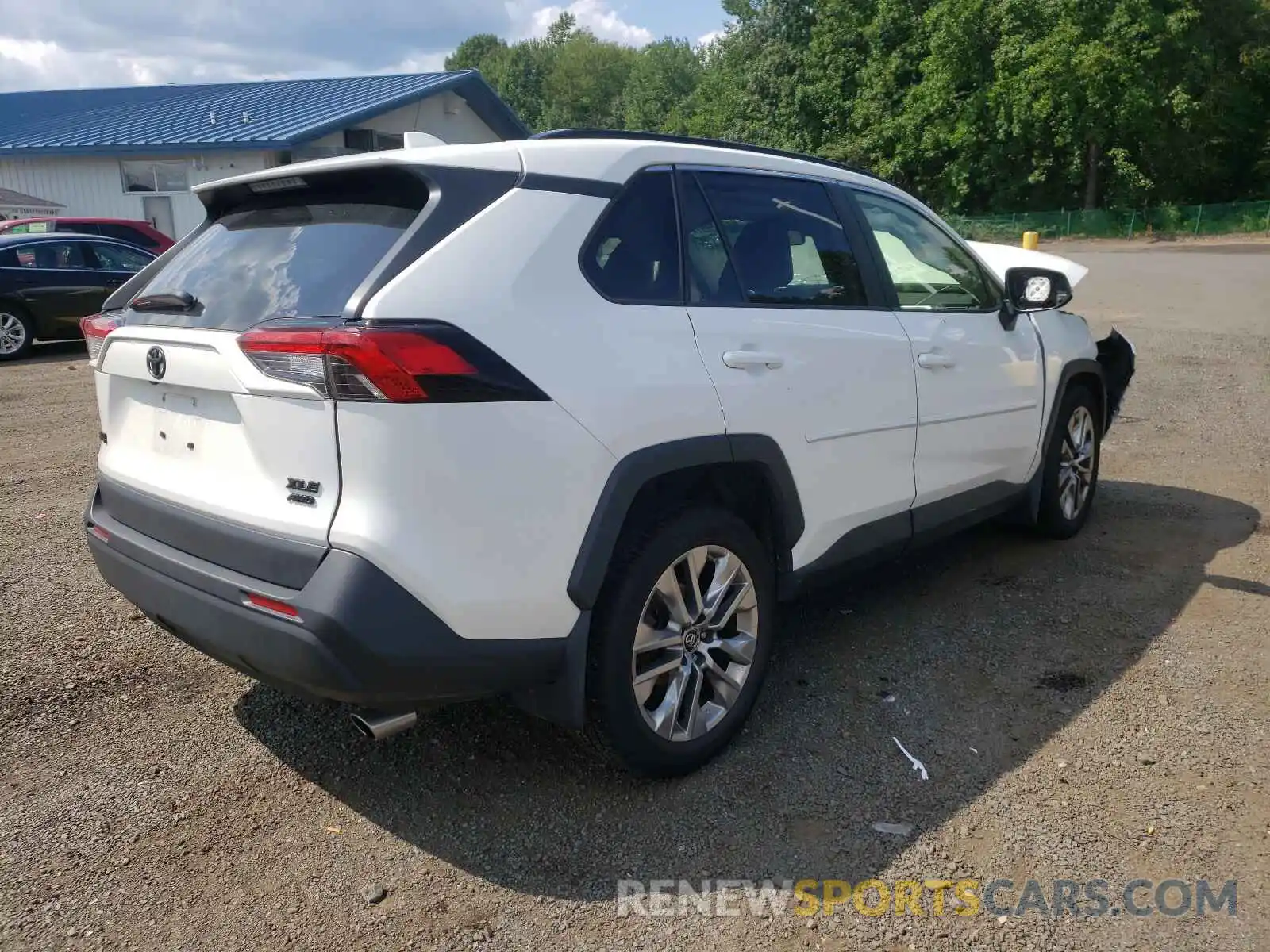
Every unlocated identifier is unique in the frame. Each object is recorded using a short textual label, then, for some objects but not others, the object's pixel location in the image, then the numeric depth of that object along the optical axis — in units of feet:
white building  65.16
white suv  7.77
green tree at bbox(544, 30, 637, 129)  298.76
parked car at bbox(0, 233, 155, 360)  39.70
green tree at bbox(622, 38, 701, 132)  246.88
